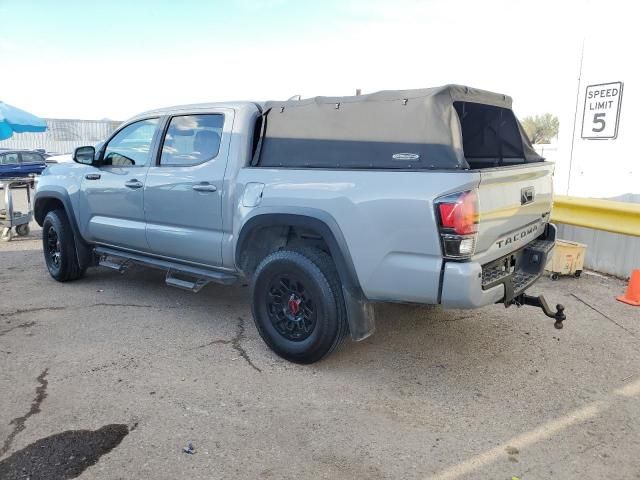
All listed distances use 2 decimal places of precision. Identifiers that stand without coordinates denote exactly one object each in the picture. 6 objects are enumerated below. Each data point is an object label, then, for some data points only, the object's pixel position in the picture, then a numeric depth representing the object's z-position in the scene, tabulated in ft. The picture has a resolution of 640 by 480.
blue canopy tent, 44.50
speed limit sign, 22.71
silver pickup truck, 10.25
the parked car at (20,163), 55.72
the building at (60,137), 102.01
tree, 125.29
